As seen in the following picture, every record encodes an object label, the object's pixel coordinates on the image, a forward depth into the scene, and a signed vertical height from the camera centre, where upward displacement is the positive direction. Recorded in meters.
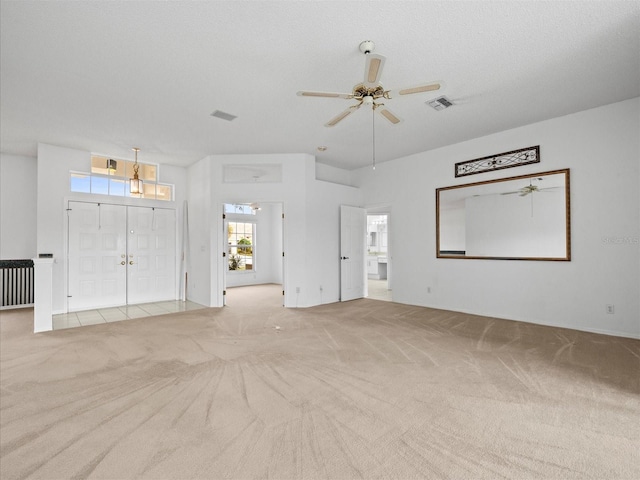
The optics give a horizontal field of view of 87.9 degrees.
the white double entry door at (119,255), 6.14 -0.27
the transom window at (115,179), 6.27 +1.23
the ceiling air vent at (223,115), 4.52 +1.75
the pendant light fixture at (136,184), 5.89 +1.02
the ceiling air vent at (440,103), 4.10 +1.77
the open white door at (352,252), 7.05 -0.21
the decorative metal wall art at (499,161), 5.00 +1.30
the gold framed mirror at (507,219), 4.77 +0.38
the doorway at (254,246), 9.59 -0.13
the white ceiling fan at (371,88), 2.64 +1.39
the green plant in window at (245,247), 9.80 -0.15
